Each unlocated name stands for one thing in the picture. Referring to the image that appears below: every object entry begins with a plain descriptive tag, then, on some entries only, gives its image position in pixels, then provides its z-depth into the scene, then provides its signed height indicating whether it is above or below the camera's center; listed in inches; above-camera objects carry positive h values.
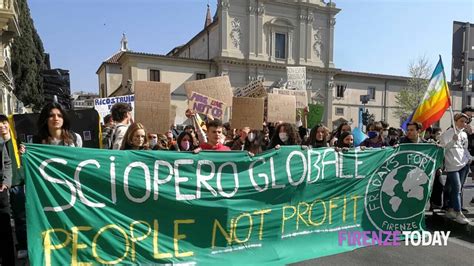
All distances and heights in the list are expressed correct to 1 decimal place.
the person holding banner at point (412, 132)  193.8 -8.2
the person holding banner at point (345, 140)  199.9 -13.3
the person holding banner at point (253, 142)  174.7 -13.3
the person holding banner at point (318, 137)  207.2 -11.9
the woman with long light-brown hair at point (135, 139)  141.2 -9.2
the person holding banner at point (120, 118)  160.2 -0.6
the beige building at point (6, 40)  639.1 +165.2
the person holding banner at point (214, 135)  155.8 -8.3
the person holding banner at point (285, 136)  188.2 -10.4
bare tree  1403.8 +129.2
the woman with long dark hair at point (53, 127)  130.9 -4.0
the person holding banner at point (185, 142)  250.2 -18.5
